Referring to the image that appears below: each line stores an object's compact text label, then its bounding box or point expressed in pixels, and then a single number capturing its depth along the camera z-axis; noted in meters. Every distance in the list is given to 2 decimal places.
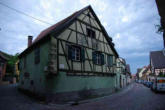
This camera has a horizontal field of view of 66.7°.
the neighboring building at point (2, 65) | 29.32
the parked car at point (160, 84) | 17.15
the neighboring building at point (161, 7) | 3.93
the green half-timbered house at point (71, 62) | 10.20
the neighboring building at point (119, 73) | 27.77
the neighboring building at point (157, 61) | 37.52
